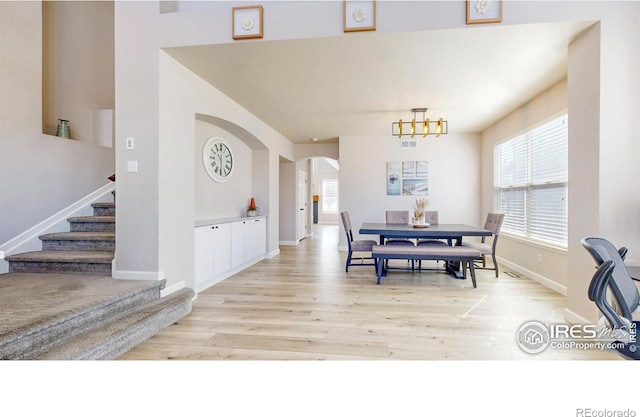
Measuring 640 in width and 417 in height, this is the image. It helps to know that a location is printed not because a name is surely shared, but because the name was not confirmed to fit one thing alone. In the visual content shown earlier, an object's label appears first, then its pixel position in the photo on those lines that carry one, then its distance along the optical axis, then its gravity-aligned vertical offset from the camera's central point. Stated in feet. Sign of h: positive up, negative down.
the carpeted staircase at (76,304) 5.94 -2.46
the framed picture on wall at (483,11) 7.89 +5.24
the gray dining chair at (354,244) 14.85 -2.11
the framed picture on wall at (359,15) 8.32 +5.41
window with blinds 11.69 +0.96
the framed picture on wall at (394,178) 21.22 +1.84
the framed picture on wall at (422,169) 21.01 +2.47
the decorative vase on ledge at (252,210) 17.98 -0.42
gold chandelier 13.66 +4.75
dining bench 12.29 -2.17
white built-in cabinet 11.94 -2.18
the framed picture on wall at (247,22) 8.71 +5.48
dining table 13.07 -1.31
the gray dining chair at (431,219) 16.77 -0.96
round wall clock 14.58 +2.38
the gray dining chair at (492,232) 13.66 -1.39
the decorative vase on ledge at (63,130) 13.42 +3.42
